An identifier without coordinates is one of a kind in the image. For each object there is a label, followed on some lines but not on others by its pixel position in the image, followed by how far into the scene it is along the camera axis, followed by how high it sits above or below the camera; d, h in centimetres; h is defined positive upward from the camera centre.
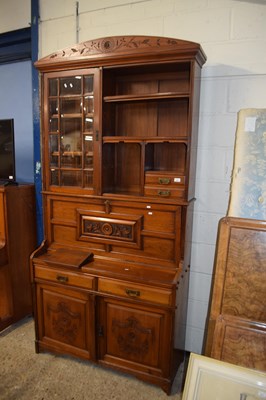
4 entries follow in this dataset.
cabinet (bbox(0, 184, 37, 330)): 223 -81
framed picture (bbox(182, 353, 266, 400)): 100 -84
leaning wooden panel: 155 -66
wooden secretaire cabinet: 166 -29
